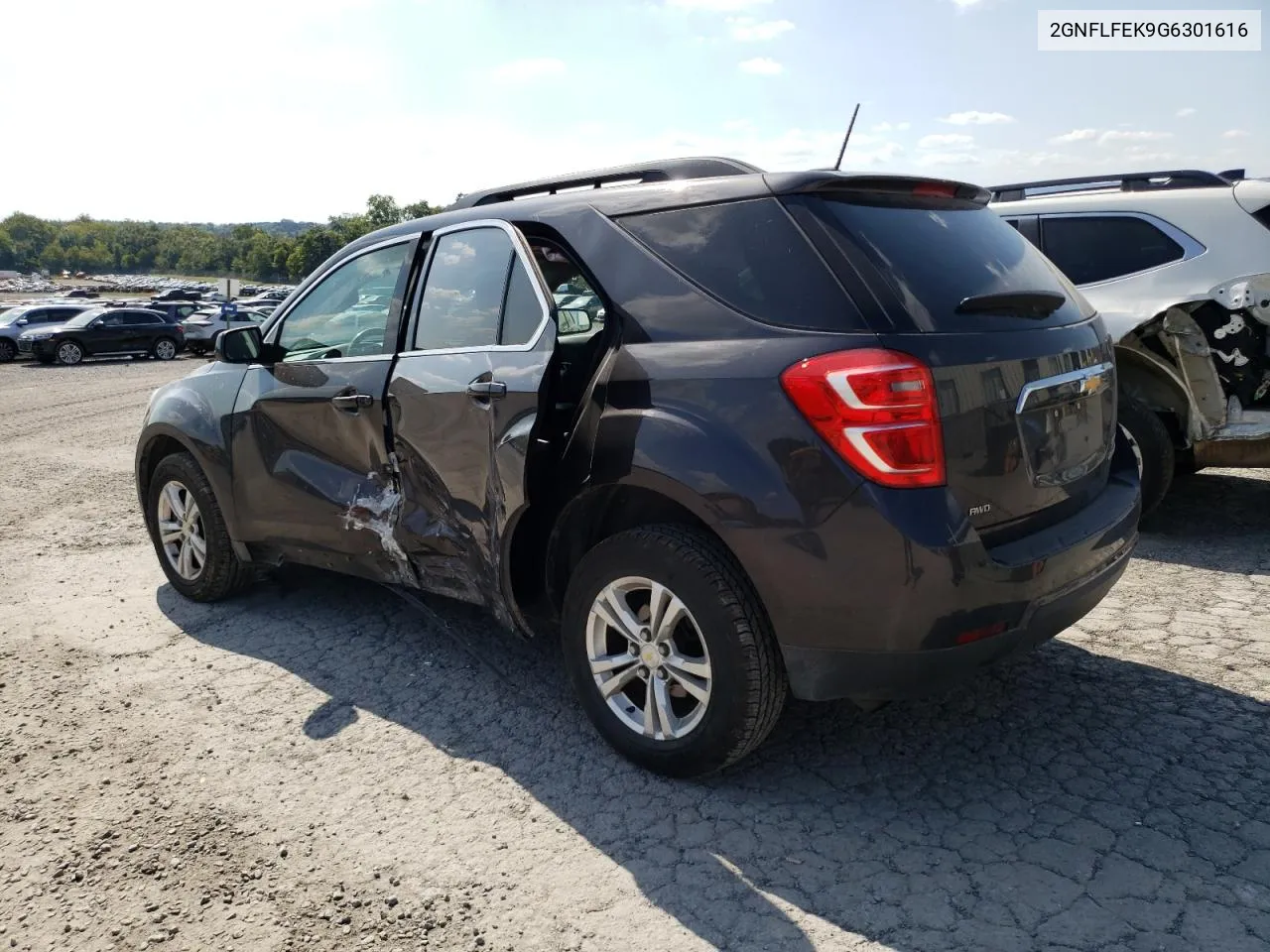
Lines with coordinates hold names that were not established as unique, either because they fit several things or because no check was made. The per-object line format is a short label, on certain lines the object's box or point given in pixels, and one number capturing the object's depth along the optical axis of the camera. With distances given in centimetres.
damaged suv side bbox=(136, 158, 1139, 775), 265
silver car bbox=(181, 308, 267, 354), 3328
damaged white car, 528
